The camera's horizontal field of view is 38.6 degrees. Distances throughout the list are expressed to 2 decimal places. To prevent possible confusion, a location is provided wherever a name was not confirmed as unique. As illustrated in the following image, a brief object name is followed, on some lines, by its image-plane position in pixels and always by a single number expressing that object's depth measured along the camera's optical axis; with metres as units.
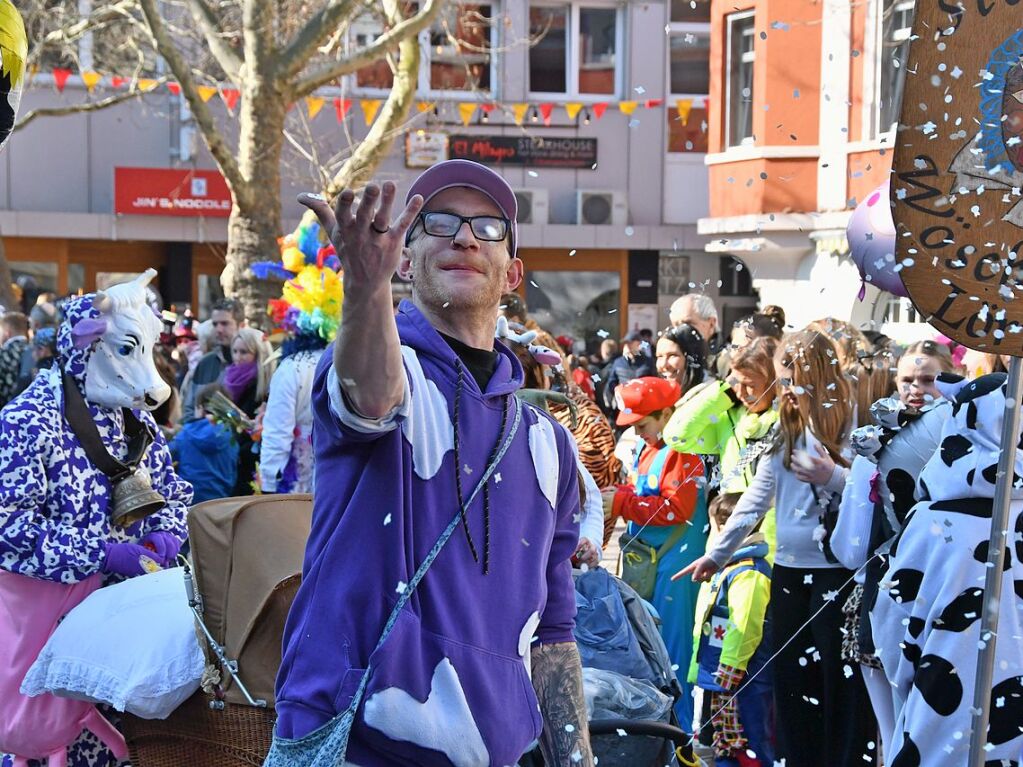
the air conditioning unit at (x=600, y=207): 24.95
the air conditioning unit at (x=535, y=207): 24.73
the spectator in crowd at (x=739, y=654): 6.08
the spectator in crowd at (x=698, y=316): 7.38
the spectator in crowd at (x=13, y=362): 10.44
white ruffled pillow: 3.88
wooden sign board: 3.39
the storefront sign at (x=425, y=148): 24.30
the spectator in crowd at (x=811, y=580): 5.53
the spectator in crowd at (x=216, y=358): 10.54
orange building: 14.96
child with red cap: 6.45
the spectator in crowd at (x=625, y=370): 15.56
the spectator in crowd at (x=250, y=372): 9.41
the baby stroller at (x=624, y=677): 3.53
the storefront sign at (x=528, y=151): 24.53
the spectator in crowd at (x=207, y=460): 8.41
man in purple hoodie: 2.36
